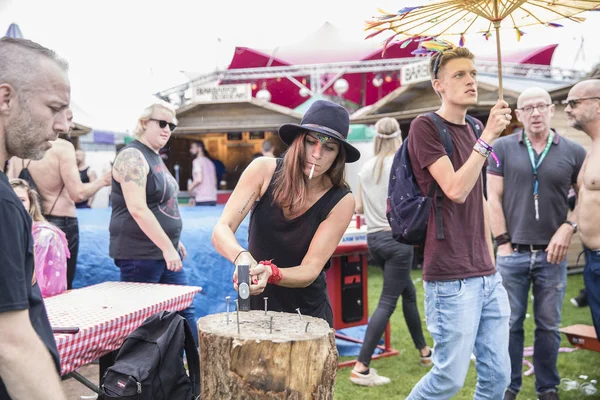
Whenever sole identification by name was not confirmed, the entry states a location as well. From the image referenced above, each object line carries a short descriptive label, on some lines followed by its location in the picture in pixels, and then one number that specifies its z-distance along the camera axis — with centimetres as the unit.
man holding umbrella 286
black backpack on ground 265
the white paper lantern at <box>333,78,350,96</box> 1689
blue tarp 607
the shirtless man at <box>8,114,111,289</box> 485
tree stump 202
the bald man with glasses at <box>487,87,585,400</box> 411
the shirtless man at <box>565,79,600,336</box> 381
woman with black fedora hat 269
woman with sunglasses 402
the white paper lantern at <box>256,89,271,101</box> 1855
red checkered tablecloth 276
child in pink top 359
